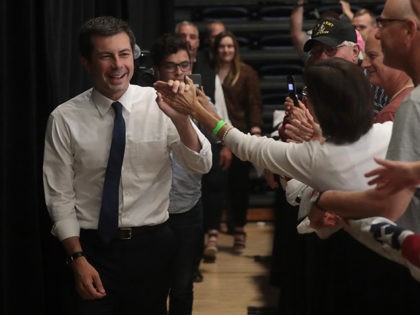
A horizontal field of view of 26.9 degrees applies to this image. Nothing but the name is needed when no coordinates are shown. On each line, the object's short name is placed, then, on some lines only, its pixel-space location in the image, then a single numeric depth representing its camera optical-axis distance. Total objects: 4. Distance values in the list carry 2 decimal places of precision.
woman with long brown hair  6.92
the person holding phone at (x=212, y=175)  5.88
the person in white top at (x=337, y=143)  2.40
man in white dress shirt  3.04
